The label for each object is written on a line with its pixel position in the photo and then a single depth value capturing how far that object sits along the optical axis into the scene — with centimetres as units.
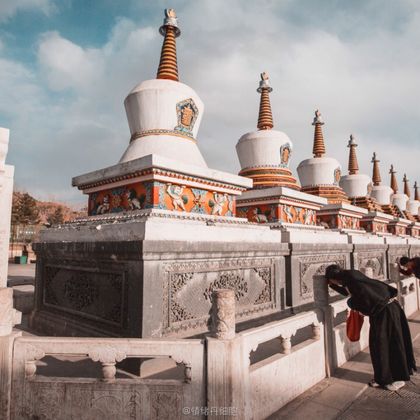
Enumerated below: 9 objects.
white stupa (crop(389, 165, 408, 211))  2884
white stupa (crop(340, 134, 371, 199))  1814
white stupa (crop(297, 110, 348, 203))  1422
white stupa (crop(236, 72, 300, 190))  1074
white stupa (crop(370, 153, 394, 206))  2319
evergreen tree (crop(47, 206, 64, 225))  5362
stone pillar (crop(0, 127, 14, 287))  370
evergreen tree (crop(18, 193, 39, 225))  3895
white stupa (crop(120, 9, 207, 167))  741
